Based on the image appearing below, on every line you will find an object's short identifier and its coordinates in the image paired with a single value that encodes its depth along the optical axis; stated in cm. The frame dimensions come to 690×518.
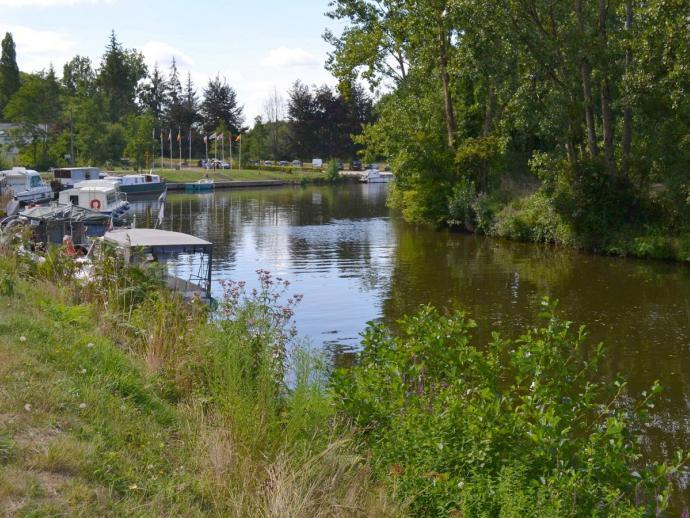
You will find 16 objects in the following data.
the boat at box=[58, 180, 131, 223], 4219
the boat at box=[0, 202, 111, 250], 2536
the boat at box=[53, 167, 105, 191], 6338
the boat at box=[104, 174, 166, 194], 6569
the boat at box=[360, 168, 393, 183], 9619
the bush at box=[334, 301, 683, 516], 619
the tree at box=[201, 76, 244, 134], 11356
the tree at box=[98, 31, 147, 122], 11194
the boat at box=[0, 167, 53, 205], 4972
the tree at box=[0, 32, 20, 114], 10212
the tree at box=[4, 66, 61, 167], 8006
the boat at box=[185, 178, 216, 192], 7725
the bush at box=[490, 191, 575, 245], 3166
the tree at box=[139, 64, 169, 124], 12512
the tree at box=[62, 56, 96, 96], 11125
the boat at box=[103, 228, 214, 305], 1712
